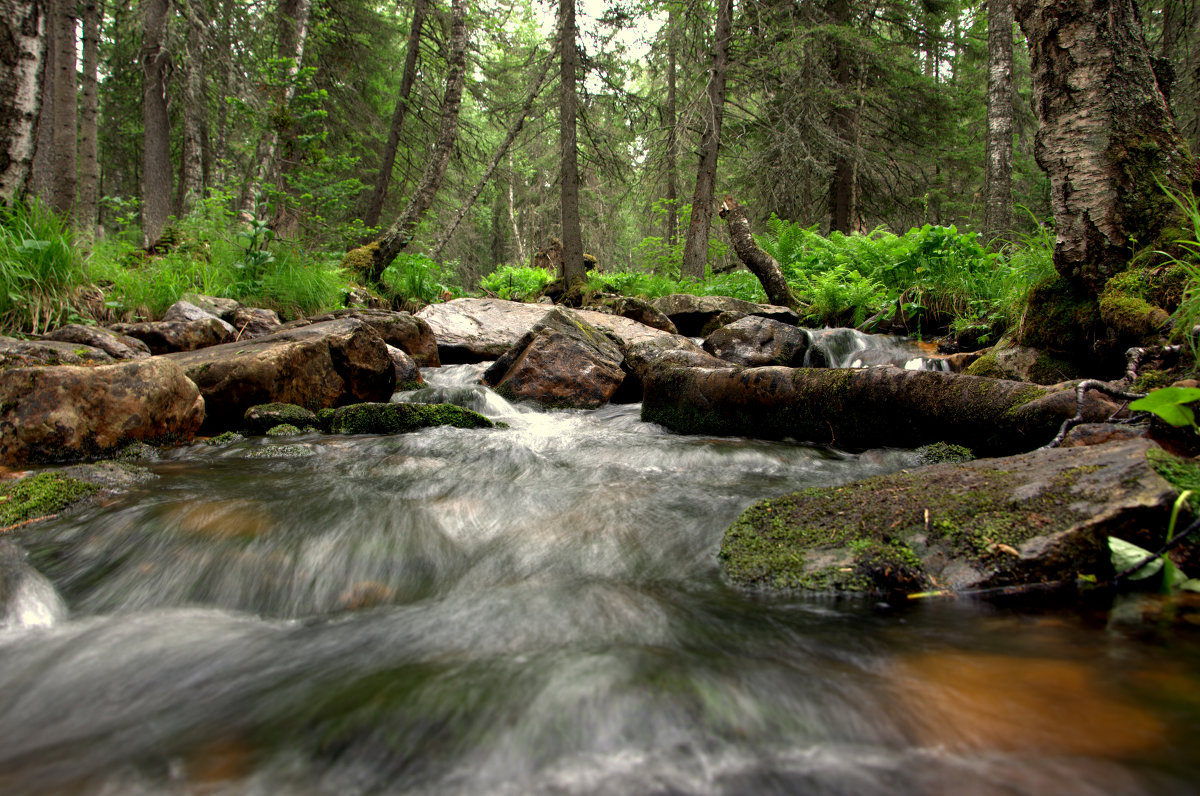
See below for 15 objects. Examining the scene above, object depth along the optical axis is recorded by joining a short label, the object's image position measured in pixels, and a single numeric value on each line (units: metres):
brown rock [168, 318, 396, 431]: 5.12
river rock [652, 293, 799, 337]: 9.22
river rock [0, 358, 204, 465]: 3.59
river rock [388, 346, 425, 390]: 7.00
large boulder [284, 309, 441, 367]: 7.87
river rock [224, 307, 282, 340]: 7.02
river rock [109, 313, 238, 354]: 6.01
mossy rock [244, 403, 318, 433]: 5.02
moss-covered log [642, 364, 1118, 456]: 3.28
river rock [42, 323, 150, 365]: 5.15
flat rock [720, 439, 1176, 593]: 1.93
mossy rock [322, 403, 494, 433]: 5.16
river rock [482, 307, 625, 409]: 6.68
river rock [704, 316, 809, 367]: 7.68
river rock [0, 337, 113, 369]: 4.21
